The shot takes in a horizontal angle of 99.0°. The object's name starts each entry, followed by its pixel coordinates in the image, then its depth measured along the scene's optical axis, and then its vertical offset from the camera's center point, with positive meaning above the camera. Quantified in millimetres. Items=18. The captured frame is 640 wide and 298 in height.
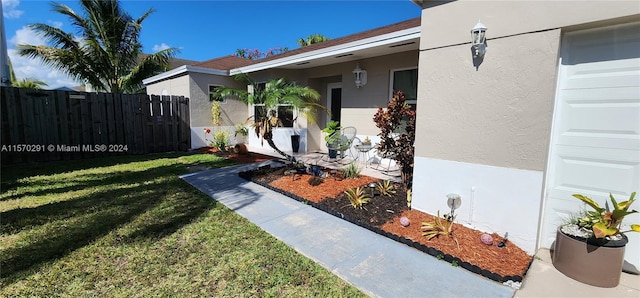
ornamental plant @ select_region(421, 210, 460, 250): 3777 -1437
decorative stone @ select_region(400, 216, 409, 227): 4070 -1426
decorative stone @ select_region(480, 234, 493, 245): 3562 -1459
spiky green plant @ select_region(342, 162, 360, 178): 6704 -1172
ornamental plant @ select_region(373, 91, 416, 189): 5273 -176
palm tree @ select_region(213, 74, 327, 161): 6738 +612
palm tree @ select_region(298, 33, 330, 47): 25853 +8163
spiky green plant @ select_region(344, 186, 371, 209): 4816 -1310
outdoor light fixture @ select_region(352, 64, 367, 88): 8617 +1559
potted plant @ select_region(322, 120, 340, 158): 9136 -227
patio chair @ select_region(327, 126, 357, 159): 8348 -479
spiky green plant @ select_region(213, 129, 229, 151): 10859 -735
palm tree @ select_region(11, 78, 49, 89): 15258 +2064
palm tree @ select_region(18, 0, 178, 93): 12766 +3587
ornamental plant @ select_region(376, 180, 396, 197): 5398 -1272
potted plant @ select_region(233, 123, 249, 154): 12172 -484
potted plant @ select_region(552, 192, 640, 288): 2730 -1204
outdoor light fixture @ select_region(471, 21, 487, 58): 3490 +1136
